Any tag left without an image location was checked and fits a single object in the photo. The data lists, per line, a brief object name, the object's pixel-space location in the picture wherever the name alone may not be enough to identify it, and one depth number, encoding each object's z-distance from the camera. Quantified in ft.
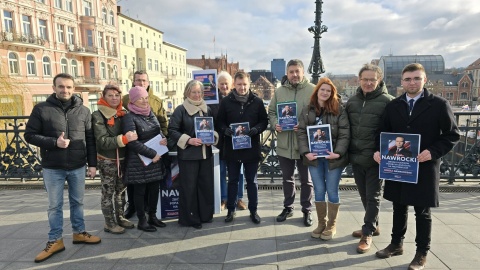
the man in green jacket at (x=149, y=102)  15.66
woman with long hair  13.00
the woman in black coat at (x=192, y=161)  14.53
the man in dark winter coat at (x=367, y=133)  12.24
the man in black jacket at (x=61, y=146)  11.92
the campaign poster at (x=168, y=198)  16.14
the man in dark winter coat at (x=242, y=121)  15.11
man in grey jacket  14.84
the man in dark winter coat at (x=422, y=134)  10.57
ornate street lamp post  26.05
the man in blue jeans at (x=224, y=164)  17.53
